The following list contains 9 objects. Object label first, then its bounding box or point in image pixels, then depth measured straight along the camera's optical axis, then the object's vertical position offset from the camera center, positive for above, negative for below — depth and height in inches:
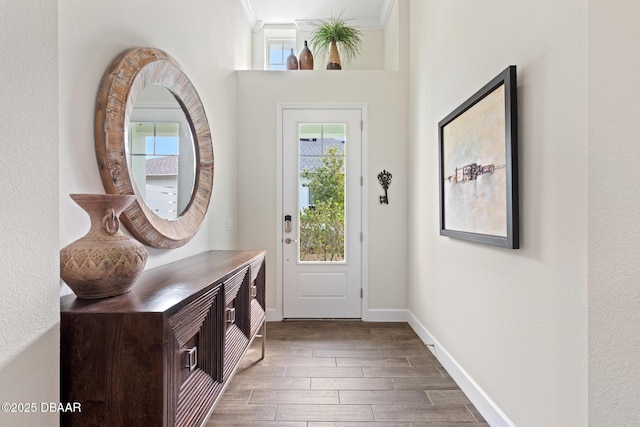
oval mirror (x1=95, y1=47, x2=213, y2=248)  54.3 +13.5
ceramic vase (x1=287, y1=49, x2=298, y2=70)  140.5 +63.4
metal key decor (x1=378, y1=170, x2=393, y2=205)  134.3 +12.6
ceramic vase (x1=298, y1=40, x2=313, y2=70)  139.9 +64.8
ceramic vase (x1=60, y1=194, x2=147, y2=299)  41.3 -5.5
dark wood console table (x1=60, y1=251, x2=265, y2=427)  37.3 -17.0
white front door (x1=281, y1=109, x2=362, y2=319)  136.0 -0.3
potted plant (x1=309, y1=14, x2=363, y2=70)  138.9 +74.9
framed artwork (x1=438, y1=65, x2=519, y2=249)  59.5 +10.0
